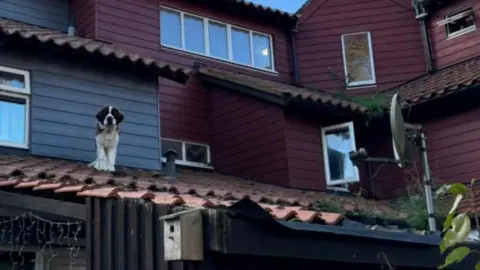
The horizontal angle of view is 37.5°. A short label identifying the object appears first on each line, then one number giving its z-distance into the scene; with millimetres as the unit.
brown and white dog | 9602
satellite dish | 6020
